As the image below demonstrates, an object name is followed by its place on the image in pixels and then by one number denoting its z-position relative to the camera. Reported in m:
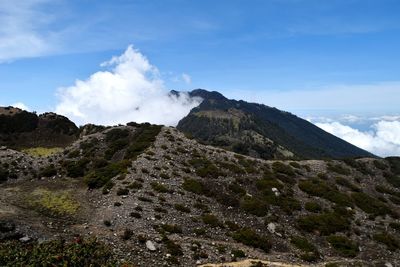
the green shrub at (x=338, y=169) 70.62
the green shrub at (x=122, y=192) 48.38
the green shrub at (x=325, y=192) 56.75
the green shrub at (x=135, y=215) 42.39
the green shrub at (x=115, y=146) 66.53
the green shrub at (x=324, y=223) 47.47
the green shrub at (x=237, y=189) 54.20
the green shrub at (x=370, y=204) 56.31
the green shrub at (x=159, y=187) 50.34
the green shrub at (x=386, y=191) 66.12
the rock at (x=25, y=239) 34.47
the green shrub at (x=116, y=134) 72.79
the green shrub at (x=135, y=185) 50.00
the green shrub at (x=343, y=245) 42.78
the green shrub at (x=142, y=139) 64.00
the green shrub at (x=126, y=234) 35.45
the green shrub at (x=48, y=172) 57.53
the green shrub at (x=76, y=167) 58.38
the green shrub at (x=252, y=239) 40.80
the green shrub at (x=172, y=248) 34.47
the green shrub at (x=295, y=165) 68.79
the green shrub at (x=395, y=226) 51.67
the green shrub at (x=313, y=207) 52.41
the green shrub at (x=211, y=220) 44.17
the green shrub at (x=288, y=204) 51.09
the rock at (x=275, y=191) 54.78
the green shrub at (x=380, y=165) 75.70
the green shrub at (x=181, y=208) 46.28
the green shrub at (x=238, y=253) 36.14
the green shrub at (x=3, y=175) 56.30
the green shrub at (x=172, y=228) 40.72
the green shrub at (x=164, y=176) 54.25
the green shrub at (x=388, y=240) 45.91
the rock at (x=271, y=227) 45.12
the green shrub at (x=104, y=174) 52.38
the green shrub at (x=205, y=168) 57.66
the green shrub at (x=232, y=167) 60.31
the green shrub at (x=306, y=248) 39.75
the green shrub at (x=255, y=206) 49.06
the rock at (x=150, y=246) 34.56
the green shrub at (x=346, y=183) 64.00
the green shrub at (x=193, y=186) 52.16
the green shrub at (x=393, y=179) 70.55
